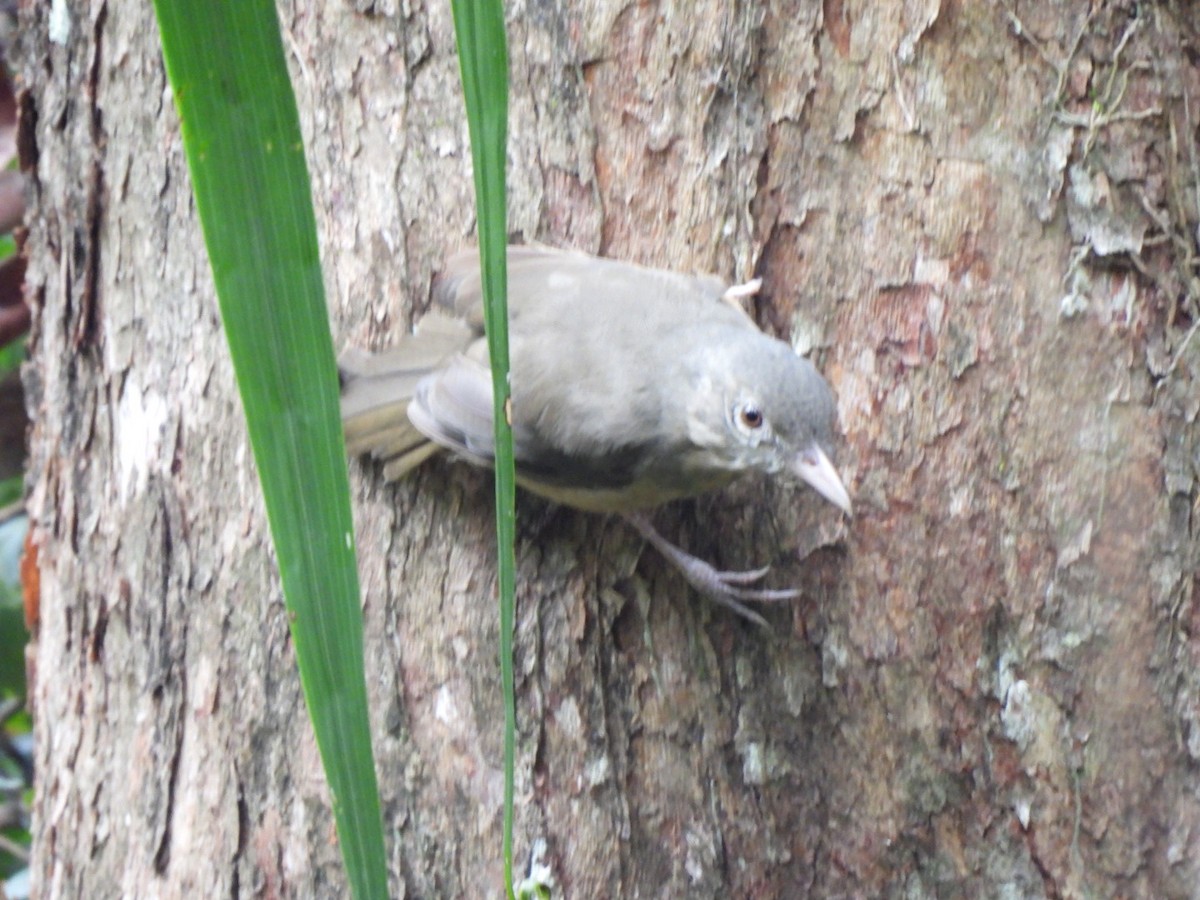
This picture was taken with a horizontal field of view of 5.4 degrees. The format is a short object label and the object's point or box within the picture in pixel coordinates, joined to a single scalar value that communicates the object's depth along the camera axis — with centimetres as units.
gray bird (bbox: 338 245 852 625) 331
